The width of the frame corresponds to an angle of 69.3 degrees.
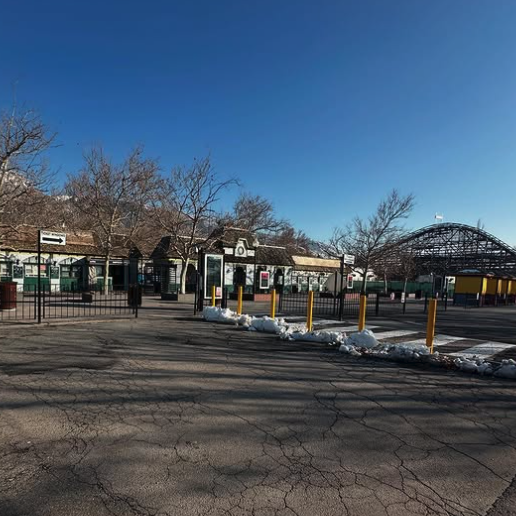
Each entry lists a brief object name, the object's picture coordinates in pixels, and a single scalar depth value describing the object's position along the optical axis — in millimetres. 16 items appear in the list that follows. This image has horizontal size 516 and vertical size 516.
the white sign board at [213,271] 22656
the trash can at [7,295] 15492
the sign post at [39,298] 12202
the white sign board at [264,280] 29891
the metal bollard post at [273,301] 13664
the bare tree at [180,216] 28941
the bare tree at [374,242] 42688
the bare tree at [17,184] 18562
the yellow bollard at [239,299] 15042
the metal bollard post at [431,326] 9070
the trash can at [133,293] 15275
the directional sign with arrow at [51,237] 12616
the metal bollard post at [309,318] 11662
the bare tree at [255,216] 41875
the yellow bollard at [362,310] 11000
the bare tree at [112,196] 31281
